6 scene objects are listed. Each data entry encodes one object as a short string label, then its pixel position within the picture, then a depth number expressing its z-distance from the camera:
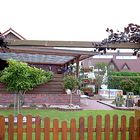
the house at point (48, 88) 17.92
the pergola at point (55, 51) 5.82
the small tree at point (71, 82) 18.30
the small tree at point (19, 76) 12.03
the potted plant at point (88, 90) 29.95
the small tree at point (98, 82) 33.22
